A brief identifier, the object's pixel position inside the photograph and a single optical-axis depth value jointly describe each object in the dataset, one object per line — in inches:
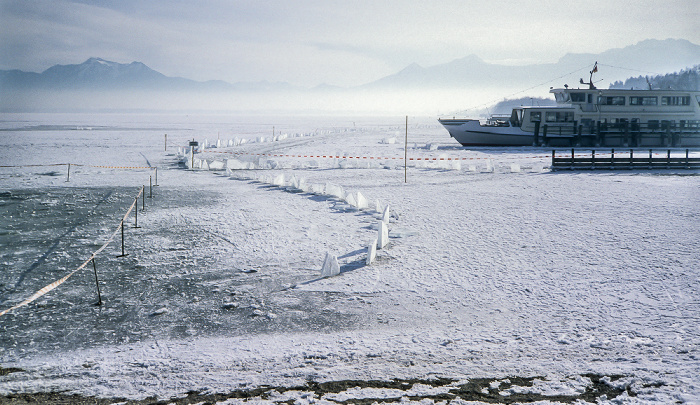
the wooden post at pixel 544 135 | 1560.0
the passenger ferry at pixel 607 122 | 1566.2
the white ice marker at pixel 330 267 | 330.3
